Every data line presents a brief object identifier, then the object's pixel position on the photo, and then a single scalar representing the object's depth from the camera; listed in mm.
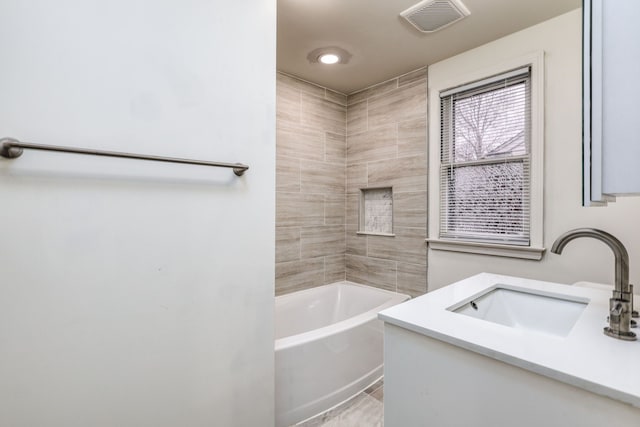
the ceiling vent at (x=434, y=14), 1658
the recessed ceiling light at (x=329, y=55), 2154
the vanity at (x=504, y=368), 588
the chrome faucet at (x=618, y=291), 753
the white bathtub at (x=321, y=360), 1575
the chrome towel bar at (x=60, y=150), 798
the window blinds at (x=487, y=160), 1960
